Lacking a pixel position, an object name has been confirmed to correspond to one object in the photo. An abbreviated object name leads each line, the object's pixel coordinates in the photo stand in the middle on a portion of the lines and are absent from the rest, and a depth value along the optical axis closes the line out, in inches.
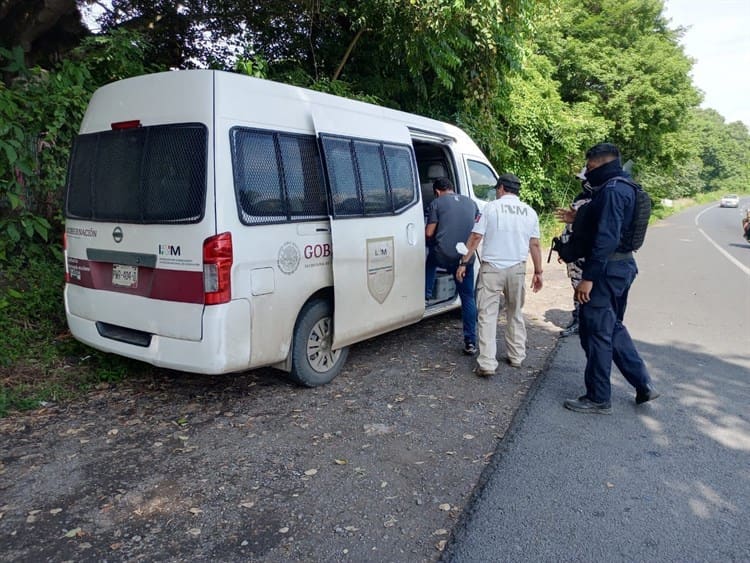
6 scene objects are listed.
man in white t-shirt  197.2
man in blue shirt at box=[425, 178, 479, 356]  222.1
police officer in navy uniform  158.1
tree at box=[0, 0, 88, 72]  319.9
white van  145.9
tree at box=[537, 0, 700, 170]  824.9
